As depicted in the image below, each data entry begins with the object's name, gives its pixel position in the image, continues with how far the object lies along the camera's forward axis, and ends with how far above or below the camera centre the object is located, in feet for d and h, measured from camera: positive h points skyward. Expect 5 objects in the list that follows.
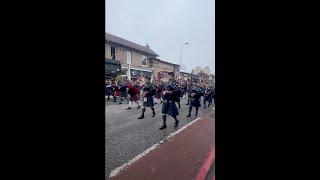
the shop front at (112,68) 83.46 +7.06
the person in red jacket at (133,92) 43.80 -0.48
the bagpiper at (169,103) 27.27 -1.46
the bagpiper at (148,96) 33.53 -0.88
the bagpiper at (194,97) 39.02 -1.16
